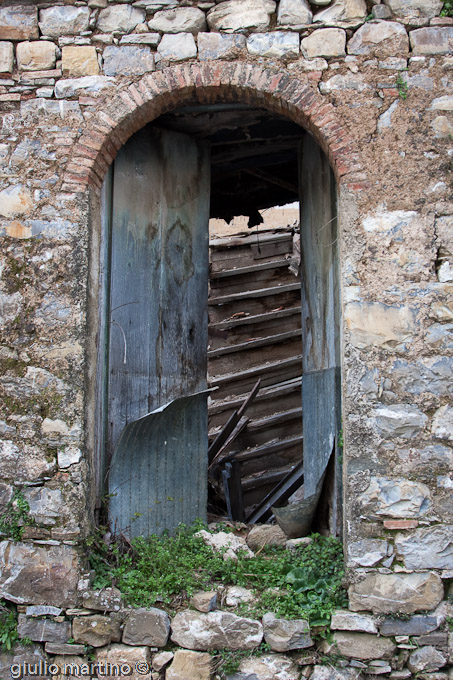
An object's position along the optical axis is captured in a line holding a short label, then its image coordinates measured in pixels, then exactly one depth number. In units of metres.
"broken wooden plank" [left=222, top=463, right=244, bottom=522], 6.36
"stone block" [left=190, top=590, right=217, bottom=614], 3.80
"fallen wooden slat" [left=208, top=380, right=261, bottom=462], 7.00
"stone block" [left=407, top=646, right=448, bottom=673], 3.64
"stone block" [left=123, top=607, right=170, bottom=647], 3.79
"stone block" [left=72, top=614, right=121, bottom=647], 3.81
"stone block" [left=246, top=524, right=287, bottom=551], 4.50
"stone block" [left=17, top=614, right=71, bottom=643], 3.84
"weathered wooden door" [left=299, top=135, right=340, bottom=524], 4.59
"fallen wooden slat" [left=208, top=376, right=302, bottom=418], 7.68
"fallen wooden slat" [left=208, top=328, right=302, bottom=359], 8.05
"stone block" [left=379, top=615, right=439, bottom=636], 3.68
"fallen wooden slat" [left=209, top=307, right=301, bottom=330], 8.17
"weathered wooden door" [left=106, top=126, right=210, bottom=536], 4.54
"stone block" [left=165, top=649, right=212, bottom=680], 3.70
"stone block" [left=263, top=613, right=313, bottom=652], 3.71
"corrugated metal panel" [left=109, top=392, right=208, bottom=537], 4.45
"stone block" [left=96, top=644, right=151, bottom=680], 3.75
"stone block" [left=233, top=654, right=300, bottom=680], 3.68
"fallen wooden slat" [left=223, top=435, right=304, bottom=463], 7.12
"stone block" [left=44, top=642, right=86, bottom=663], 3.81
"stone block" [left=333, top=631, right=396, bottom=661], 3.67
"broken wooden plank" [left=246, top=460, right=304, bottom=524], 6.42
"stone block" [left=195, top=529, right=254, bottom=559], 4.28
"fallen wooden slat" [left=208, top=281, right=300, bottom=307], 8.30
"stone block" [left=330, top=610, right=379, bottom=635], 3.68
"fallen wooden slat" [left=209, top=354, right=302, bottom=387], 7.82
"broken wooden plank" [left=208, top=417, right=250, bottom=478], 6.88
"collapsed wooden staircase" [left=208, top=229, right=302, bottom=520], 7.23
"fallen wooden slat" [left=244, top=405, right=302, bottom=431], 7.46
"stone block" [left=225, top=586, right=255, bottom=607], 3.88
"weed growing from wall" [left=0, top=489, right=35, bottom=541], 3.92
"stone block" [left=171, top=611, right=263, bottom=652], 3.74
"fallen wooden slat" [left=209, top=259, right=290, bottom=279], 8.41
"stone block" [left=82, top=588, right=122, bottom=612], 3.84
